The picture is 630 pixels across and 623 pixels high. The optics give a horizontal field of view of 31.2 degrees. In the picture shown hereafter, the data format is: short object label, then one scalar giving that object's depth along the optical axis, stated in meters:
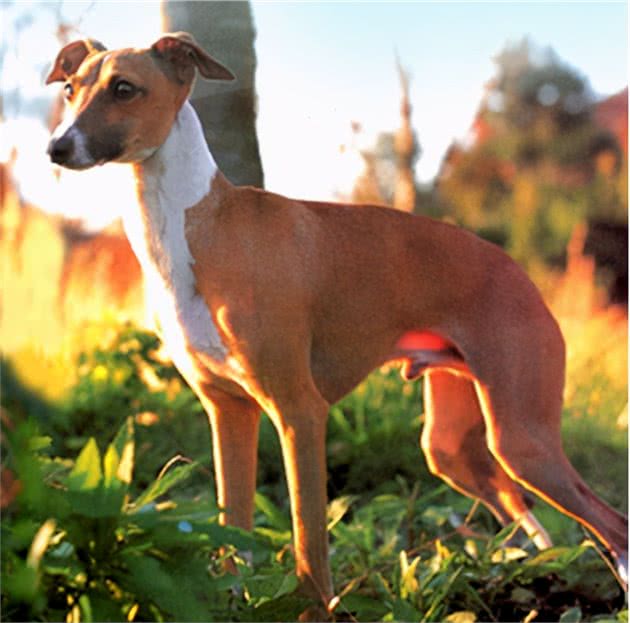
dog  3.18
